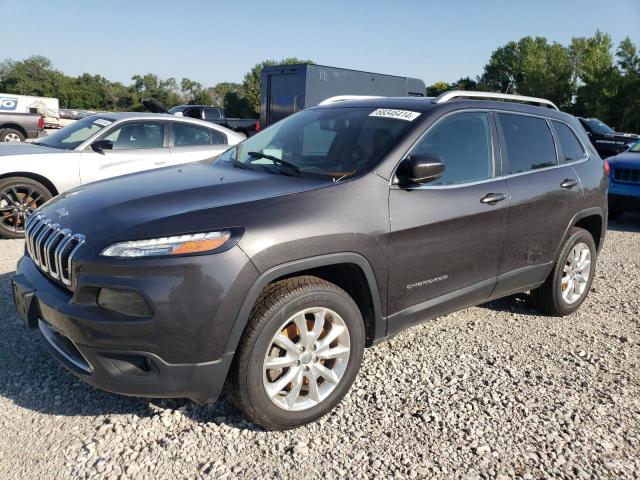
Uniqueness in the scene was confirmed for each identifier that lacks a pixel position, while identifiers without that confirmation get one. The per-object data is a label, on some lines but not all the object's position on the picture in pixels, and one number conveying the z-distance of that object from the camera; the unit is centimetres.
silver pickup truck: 1692
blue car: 854
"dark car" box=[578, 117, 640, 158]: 1772
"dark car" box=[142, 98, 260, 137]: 1764
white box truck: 1984
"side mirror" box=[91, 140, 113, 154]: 657
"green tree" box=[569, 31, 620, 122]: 4231
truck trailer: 1237
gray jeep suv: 234
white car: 634
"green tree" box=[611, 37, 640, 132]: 4084
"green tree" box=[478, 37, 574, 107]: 5334
